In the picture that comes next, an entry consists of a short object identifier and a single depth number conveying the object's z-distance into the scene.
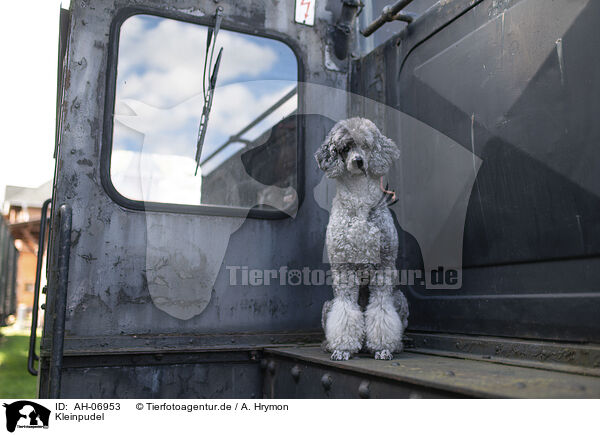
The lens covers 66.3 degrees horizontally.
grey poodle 2.01
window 2.37
